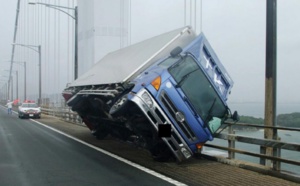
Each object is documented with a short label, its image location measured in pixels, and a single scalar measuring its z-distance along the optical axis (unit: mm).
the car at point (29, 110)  35500
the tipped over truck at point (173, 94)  8852
